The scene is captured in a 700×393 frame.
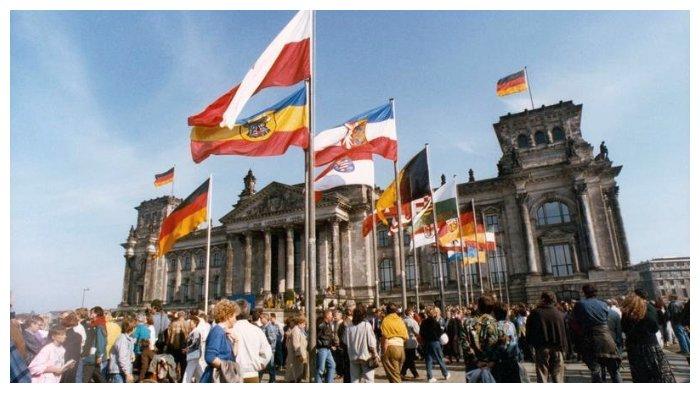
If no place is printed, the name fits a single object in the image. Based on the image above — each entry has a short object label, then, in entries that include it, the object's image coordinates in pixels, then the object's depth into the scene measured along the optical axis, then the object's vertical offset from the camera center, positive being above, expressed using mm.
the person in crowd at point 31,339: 8436 -539
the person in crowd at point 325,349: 10930 -1290
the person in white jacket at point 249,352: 6656 -787
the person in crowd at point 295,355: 11570 -1484
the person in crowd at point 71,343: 8516 -652
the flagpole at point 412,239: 18691 +2520
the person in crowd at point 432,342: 12047 -1366
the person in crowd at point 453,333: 15180 -1404
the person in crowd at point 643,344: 7930 -1113
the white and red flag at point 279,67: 10094 +5624
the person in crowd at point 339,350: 12228 -1502
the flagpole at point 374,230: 18856 +2984
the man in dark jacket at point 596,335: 8047 -922
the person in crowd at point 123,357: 9547 -1090
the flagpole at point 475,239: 24577 +3190
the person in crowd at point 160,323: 13247 -545
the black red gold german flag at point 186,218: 15526 +3308
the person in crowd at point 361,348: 9438 -1107
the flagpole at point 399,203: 15199 +3424
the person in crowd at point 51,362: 7020 -841
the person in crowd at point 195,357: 10508 -1278
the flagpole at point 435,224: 17130 +2851
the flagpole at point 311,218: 7930 +1704
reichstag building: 35031 +5978
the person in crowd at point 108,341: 10430 -824
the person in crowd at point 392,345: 9617 -1103
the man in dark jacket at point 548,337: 8312 -928
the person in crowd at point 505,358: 6855 -1092
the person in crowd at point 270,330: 13312 -913
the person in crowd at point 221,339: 6148 -516
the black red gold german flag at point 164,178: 32562 +9962
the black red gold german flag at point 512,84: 31700 +15498
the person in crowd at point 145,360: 11153 -1394
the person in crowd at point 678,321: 13469 -1204
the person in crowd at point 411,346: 12570 -1495
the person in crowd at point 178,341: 12141 -985
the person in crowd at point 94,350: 9898 -957
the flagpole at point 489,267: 35481 +2113
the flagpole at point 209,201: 16925 +4087
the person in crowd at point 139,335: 12188 -779
